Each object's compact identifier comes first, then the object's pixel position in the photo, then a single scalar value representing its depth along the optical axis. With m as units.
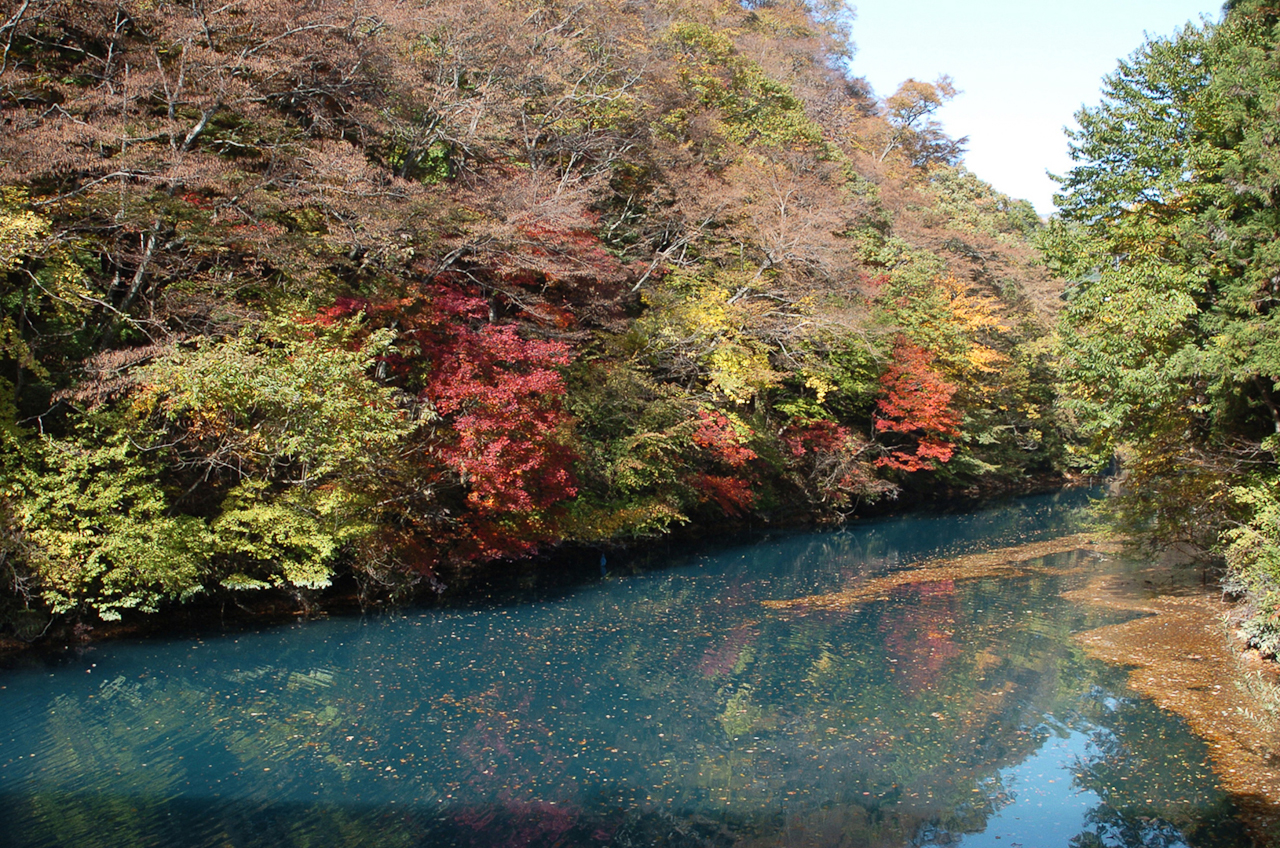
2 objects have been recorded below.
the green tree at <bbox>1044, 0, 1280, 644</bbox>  12.65
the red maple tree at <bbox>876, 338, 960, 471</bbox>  29.19
